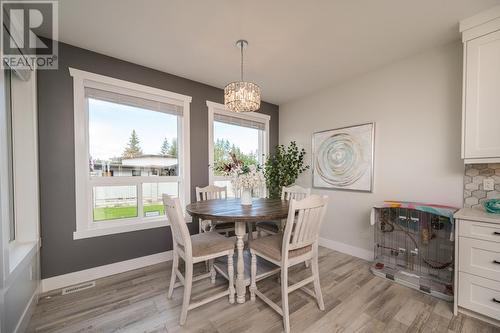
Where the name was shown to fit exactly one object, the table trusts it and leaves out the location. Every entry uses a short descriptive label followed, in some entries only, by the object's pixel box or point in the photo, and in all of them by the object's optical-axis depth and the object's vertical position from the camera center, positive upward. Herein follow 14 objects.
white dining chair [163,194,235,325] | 1.60 -0.76
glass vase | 2.18 -0.39
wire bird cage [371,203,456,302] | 2.04 -0.98
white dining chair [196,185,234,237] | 2.46 -0.51
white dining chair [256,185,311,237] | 2.56 -0.49
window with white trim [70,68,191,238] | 2.25 +0.12
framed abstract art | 2.76 +0.06
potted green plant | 3.59 -0.12
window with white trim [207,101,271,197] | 3.24 +0.46
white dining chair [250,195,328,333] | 1.55 -0.74
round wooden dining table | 1.67 -0.46
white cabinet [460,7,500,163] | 1.70 +0.65
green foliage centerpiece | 2.08 -0.16
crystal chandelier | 2.08 +0.70
